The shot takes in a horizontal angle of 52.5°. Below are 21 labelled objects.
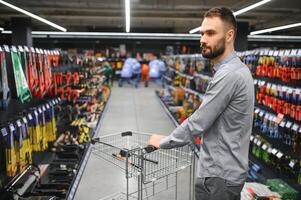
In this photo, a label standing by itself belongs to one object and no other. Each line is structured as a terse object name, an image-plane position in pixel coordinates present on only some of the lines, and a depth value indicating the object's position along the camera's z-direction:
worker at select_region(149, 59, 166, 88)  17.12
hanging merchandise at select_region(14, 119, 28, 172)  3.32
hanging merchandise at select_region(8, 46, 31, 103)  3.18
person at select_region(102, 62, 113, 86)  15.19
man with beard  1.53
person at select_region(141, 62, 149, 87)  19.14
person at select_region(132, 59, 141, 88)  17.38
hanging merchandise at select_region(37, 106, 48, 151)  4.09
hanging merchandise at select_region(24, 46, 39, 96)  3.58
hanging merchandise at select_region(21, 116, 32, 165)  3.47
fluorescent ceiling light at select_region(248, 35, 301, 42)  19.34
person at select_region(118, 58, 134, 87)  17.08
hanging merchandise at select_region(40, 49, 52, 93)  4.17
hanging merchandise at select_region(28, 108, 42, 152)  3.79
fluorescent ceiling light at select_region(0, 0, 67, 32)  8.85
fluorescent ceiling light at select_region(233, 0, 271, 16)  7.24
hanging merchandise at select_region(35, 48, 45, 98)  3.90
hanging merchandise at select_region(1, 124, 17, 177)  3.12
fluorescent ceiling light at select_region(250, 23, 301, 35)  13.12
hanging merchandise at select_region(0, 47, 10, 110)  2.96
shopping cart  2.15
